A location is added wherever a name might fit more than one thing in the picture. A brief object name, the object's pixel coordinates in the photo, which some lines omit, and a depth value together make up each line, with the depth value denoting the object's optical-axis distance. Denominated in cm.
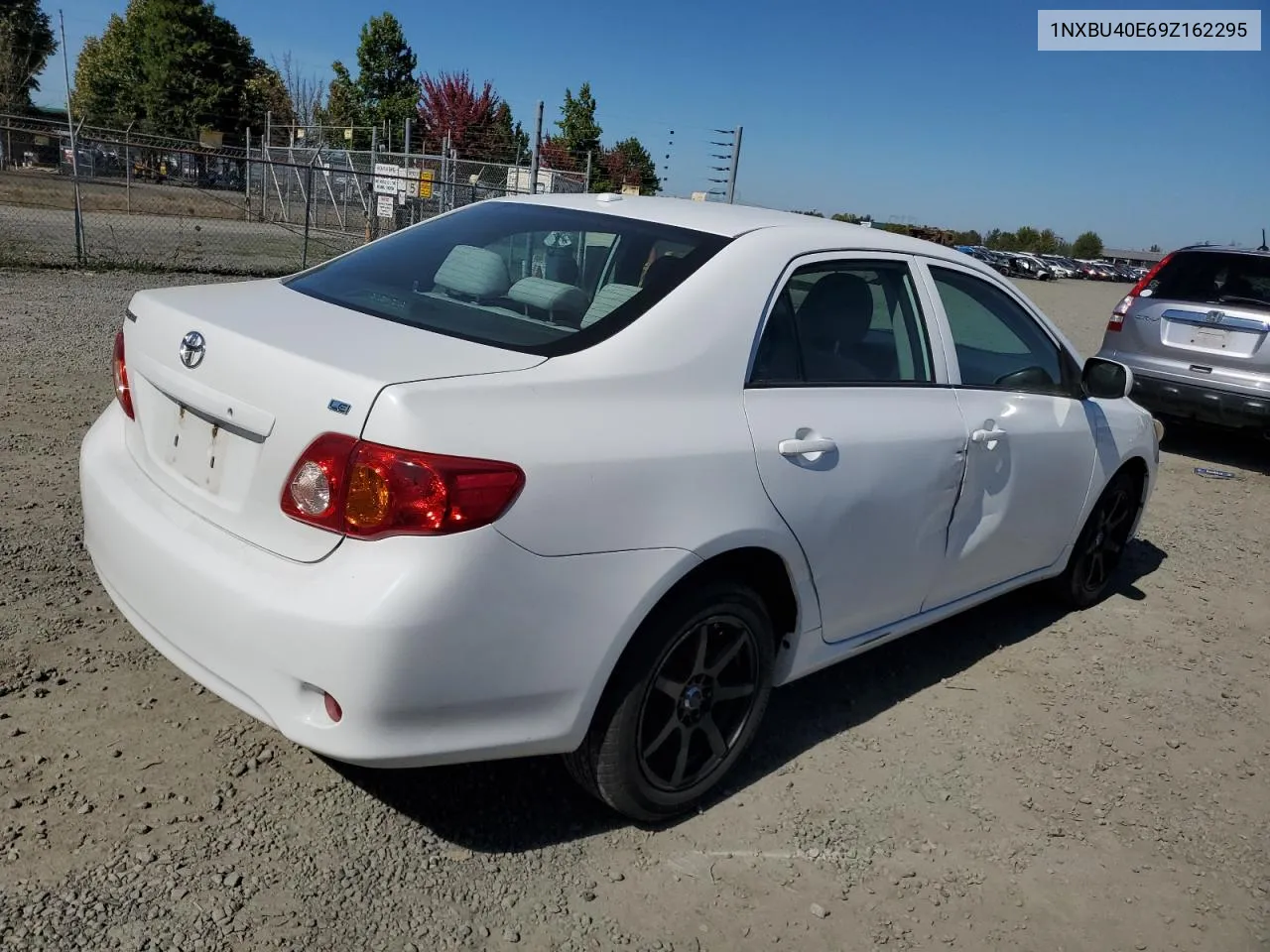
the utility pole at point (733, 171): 1426
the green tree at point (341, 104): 4956
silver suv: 807
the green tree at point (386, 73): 4778
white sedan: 225
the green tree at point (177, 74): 4969
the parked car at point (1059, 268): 6694
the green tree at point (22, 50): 3791
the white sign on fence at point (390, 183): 1870
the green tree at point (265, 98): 5269
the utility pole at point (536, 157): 1402
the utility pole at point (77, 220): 1285
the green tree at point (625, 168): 2748
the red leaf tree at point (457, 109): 4647
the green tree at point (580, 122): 4988
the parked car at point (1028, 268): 5650
